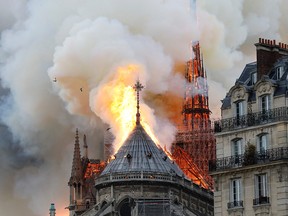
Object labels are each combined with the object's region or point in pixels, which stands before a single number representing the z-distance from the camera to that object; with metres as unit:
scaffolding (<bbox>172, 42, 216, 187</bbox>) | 156.62
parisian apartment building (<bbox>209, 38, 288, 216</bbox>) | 87.75
